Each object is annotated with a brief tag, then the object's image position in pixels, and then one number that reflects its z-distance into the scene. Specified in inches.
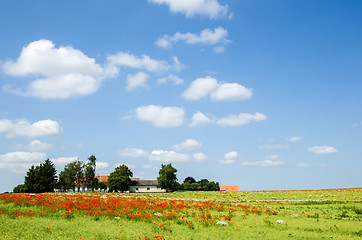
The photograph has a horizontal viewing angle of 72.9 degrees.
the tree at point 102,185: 4886.8
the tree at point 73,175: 4185.5
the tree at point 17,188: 5311.0
